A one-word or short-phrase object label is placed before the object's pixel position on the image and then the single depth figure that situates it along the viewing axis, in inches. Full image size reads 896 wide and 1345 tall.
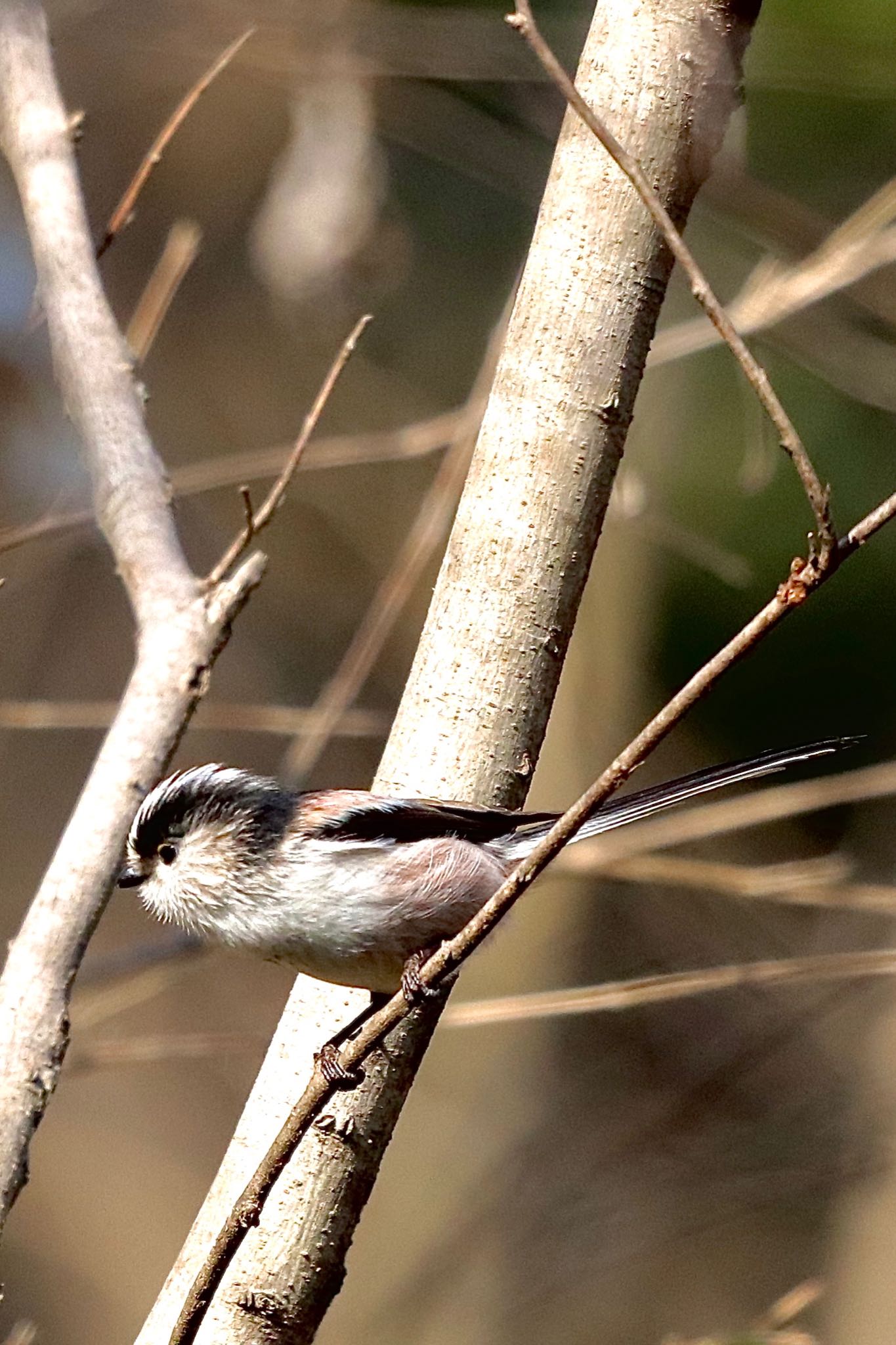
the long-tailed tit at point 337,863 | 173.6
